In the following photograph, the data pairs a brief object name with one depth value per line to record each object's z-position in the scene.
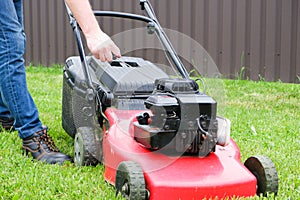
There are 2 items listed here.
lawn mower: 3.02
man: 3.78
